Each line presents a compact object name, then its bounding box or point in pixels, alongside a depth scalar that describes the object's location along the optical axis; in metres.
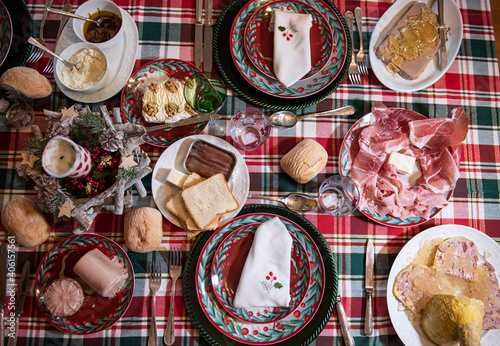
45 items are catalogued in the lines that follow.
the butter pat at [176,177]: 1.59
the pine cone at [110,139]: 1.35
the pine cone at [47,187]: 1.33
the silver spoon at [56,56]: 1.56
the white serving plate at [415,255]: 1.66
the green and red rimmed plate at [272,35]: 1.76
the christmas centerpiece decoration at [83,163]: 1.31
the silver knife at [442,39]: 1.83
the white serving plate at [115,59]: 1.67
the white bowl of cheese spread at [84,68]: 1.62
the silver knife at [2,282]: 1.54
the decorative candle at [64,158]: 1.28
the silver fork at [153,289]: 1.61
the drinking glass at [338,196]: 1.68
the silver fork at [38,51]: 1.73
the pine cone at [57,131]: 1.32
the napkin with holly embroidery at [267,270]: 1.59
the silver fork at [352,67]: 1.81
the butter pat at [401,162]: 1.72
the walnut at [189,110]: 1.68
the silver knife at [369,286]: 1.66
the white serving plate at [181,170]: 1.63
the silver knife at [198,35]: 1.77
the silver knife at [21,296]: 1.56
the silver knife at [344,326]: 1.64
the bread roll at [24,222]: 1.54
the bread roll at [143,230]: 1.55
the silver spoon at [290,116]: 1.75
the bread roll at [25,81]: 1.60
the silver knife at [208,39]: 1.76
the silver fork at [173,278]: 1.61
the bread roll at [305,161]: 1.64
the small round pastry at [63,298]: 1.48
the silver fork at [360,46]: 1.82
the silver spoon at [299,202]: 1.72
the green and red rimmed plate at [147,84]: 1.68
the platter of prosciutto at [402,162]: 1.71
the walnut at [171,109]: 1.65
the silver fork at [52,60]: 1.73
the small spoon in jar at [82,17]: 1.62
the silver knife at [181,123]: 1.63
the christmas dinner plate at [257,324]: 1.60
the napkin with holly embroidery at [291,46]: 1.70
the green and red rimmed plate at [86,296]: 1.54
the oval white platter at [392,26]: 1.83
